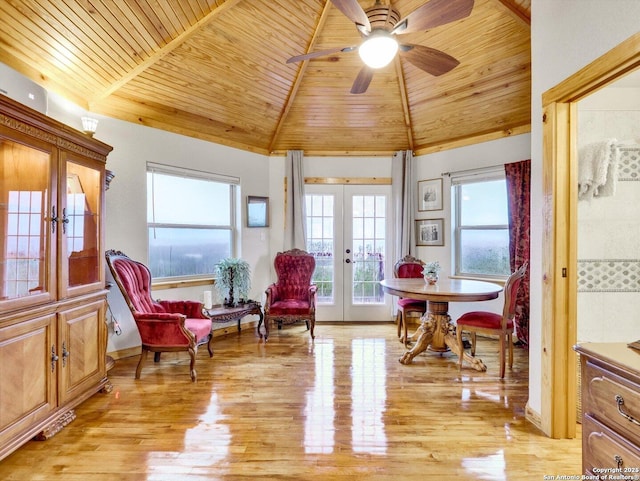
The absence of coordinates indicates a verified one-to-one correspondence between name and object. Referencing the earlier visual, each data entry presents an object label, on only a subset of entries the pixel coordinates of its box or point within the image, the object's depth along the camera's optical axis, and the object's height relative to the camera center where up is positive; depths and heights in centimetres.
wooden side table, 400 -80
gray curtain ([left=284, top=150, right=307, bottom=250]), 512 +45
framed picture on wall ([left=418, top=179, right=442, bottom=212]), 502 +74
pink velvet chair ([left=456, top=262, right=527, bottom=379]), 313 -73
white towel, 237 +53
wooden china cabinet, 199 -20
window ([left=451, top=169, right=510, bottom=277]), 449 +28
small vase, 360 -33
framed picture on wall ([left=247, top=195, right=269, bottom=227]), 504 +49
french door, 529 -1
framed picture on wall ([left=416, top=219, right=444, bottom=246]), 499 +19
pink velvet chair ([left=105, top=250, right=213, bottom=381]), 315 -70
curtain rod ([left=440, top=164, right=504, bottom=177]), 447 +100
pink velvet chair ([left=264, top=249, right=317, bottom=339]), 476 -43
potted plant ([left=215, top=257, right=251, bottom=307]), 440 -43
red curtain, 406 +19
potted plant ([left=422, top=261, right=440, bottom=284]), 361 -29
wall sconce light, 318 +109
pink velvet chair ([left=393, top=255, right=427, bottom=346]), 414 -41
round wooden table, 311 -48
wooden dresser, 114 -58
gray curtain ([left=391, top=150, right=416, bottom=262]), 510 +67
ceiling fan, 213 +145
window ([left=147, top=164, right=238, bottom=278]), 421 +31
